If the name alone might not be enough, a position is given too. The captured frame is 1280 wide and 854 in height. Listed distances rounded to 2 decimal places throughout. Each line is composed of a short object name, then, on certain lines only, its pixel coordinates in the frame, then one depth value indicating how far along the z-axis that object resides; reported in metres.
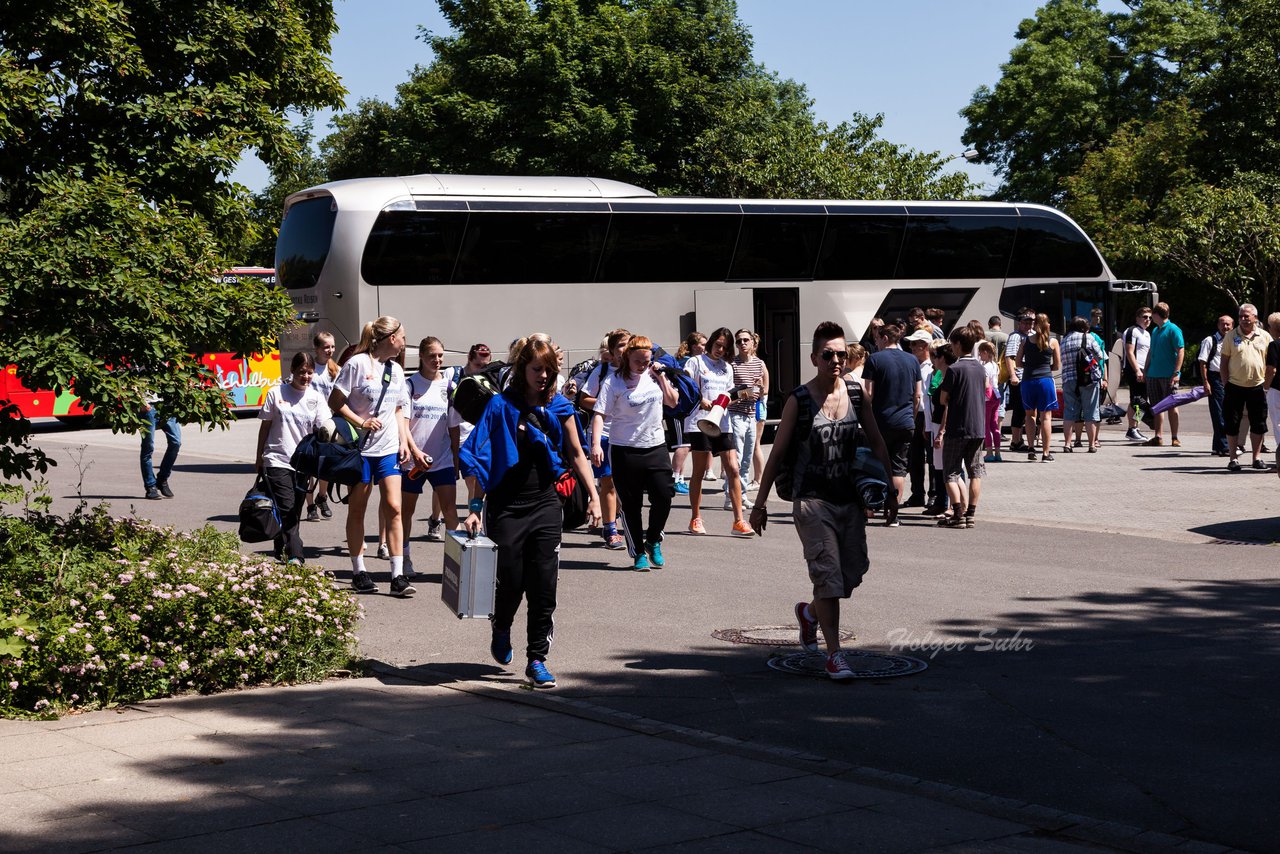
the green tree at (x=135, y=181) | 7.25
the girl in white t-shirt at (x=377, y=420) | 10.00
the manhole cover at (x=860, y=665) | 7.57
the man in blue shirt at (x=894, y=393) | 13.63
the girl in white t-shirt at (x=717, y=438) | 13.42
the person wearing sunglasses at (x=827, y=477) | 7.45
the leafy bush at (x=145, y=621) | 6.53
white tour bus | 20.84
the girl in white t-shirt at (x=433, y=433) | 10.84
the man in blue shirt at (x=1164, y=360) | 21.03
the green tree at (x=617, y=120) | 40.62
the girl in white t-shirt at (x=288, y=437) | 10.58
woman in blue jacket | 7.45
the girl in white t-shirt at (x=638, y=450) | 11.22
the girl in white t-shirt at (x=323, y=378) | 13.06
